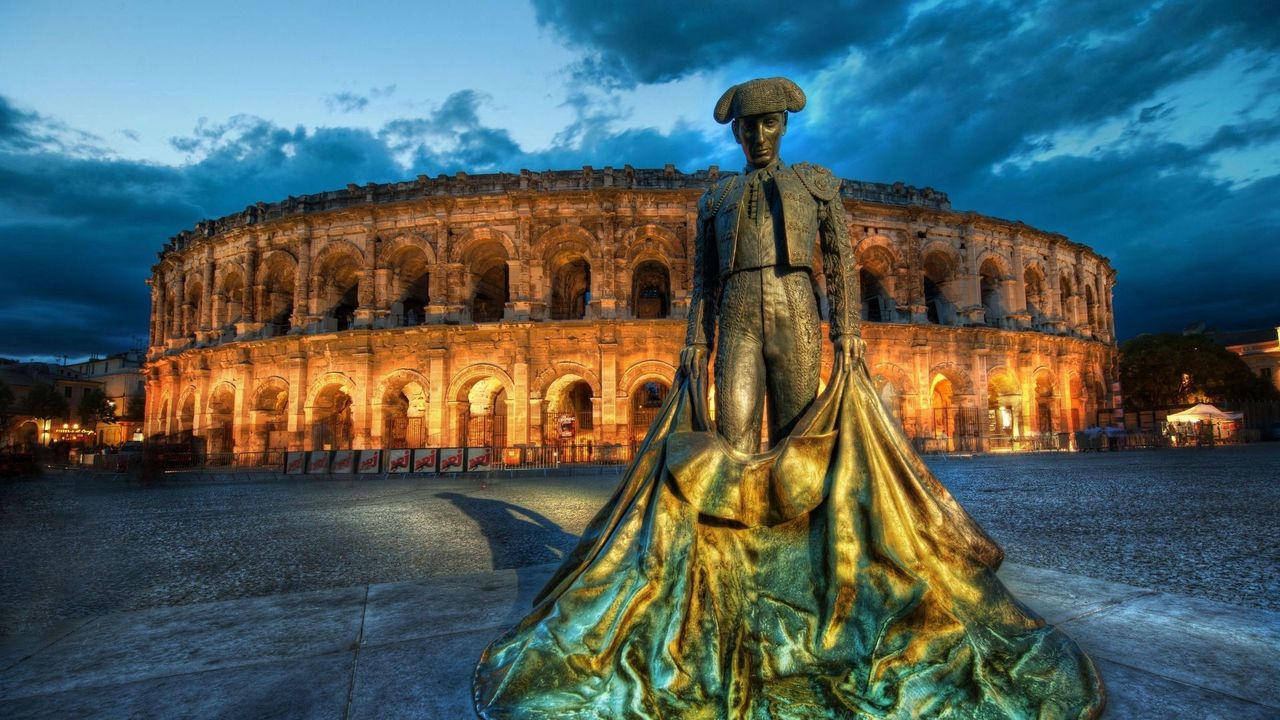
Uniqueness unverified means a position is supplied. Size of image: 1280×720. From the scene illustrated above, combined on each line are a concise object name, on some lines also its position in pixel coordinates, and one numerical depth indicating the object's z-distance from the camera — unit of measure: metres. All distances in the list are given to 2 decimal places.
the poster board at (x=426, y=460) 15.15
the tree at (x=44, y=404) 41.41
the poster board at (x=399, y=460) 15.26
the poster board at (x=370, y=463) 15.26
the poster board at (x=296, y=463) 15.84
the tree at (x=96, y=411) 42.62
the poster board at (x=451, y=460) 15.10
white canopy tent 21.59
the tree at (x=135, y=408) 41.50
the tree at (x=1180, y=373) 31.23
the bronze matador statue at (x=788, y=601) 1.75
